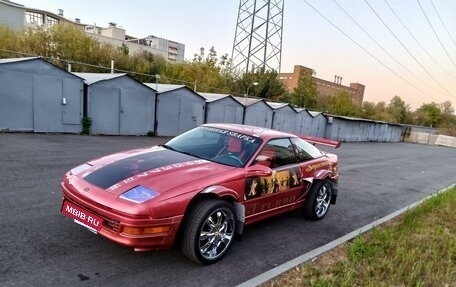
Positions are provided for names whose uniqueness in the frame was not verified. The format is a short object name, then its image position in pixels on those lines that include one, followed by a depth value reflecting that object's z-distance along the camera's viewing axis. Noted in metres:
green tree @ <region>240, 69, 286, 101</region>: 40.34
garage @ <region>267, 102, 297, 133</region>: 24.81
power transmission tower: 40.28
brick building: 106.09
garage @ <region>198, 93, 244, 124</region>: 19.42
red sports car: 3.11
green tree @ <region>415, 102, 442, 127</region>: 77.94
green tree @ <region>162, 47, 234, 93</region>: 41.22
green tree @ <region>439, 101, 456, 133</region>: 78.83
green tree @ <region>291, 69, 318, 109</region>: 46.34
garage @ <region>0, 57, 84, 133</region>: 11.80
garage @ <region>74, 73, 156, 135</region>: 14.38
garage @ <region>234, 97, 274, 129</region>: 21.97
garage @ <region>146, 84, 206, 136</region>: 17.05
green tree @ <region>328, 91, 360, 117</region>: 57.22
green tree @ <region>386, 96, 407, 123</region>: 72.00
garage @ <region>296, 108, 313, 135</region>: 27.55
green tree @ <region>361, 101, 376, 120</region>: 65.94
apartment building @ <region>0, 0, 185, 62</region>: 57.03
